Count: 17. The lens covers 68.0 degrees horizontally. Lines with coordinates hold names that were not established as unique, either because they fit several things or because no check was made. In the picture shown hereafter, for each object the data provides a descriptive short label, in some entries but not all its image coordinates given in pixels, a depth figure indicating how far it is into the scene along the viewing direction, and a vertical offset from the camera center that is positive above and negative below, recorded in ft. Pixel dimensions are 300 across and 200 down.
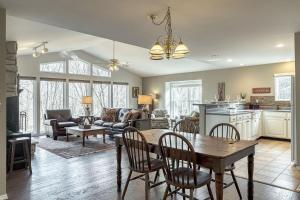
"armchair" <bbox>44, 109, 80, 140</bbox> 23.06 -2.12
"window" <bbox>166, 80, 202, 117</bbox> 31.71 +0.79
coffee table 19.65 -2.65
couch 22.34 -1.97
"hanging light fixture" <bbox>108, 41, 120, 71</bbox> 23.25 +3.91
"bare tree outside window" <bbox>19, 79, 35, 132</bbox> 25.17 +0.18
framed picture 36.45 +1.60
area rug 17.21 -3.84
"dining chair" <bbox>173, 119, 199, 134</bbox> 11.88 -1.37
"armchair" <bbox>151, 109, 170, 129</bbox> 28.42 -2.71
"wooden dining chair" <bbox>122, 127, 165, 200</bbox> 8.73 -2.30
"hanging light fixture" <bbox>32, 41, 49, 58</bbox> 17.81 +4.73
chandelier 9.37 +2.23
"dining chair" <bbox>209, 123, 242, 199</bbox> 8.99 -2.75
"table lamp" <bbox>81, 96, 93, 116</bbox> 25.86 +0.24
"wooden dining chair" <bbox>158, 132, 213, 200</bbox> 7.33 -2.49
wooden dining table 6.97 -1.74
